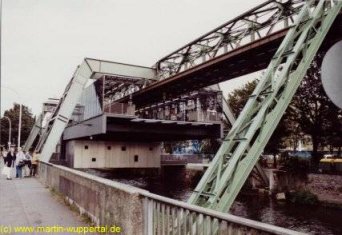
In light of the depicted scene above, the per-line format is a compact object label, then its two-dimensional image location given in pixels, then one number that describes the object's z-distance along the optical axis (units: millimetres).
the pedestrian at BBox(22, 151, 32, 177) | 26514
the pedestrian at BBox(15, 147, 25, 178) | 23734
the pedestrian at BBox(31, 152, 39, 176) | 26252
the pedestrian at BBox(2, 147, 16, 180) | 22670
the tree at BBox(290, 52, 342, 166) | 29562
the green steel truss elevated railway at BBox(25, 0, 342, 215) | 11156
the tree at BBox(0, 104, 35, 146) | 85562
